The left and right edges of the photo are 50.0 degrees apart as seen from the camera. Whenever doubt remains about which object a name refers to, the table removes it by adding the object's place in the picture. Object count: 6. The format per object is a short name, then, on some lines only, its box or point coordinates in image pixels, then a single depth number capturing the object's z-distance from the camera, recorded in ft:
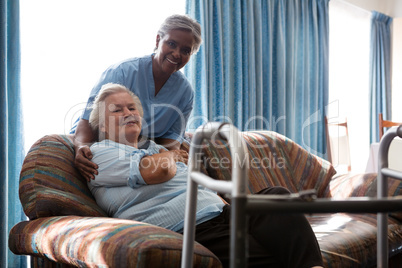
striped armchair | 3.46
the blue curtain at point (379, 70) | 16.87
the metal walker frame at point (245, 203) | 2.22
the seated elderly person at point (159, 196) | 4.13
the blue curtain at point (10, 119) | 6.27
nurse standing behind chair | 6.29
